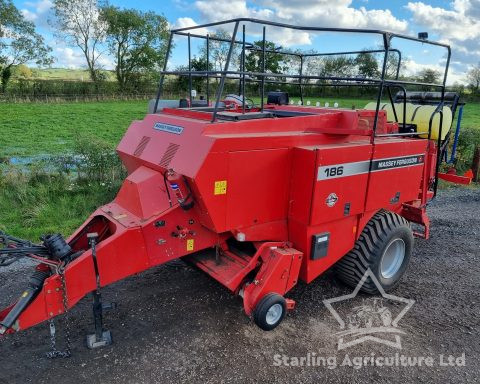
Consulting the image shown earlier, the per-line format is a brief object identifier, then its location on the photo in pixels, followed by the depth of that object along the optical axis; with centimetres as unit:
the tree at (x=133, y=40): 4375
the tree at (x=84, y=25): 4403
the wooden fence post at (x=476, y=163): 984
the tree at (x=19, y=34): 3744
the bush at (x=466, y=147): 1034
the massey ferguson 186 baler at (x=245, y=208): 327
